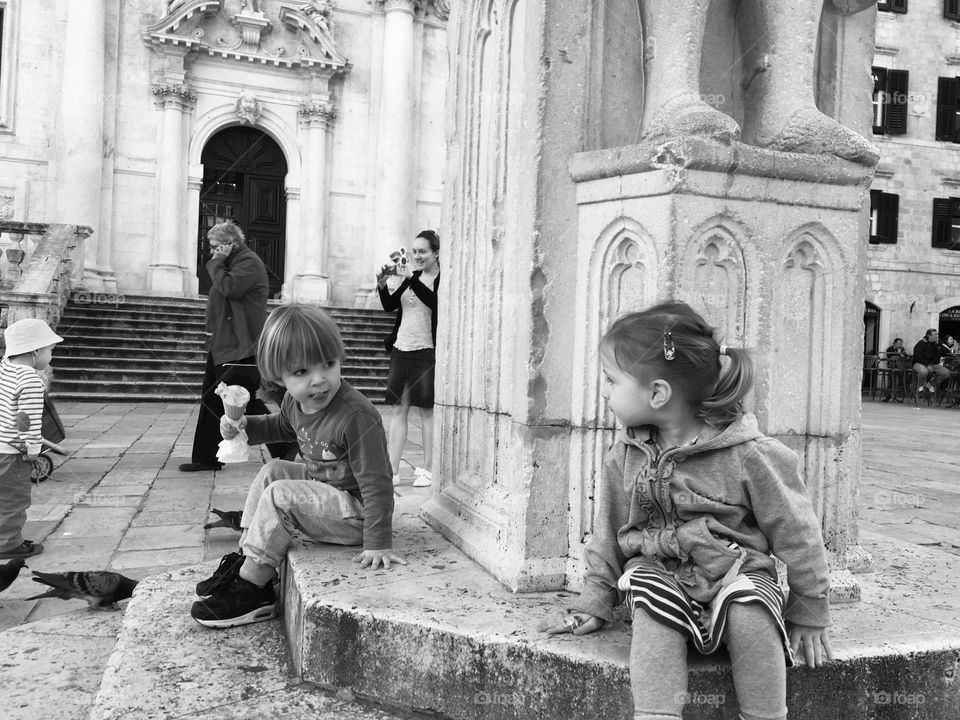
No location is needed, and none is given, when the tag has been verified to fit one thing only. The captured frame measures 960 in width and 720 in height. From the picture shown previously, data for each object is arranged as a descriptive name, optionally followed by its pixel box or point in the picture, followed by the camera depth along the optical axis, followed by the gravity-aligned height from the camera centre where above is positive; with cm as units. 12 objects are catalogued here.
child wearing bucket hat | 375 -37
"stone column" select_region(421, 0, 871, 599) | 222 +22
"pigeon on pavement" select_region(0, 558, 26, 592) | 302 -82
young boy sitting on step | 250 -41
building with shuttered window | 2341 +533
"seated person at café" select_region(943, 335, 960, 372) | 1727 +19
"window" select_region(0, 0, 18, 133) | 1534 +498
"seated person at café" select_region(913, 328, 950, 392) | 1722 +9
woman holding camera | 520 +1
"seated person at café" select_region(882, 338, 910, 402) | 1820 +1
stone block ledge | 187 -68
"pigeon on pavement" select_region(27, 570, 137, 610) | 286 -82
